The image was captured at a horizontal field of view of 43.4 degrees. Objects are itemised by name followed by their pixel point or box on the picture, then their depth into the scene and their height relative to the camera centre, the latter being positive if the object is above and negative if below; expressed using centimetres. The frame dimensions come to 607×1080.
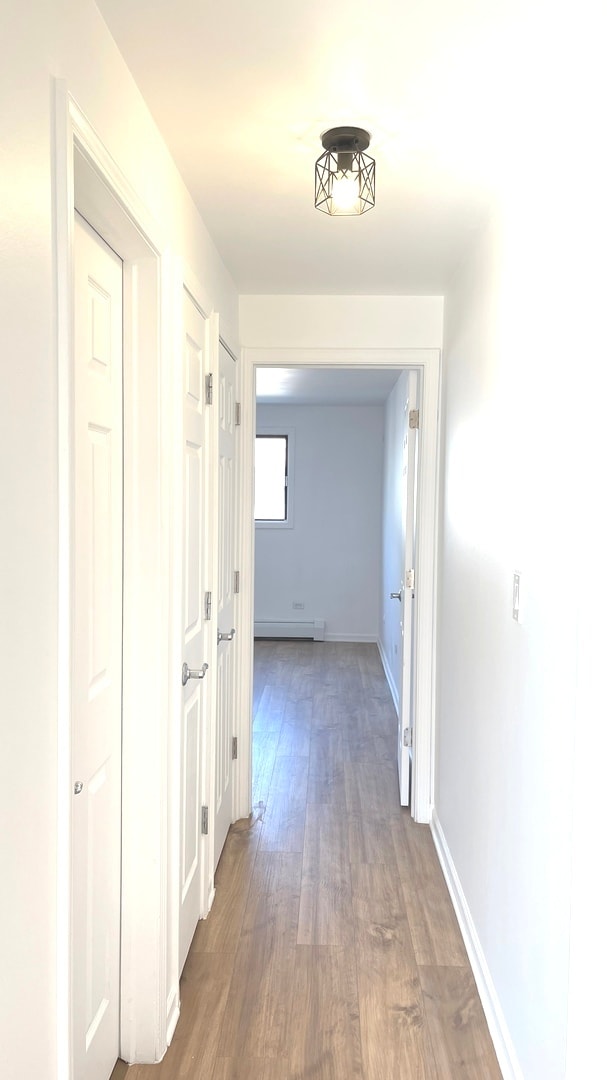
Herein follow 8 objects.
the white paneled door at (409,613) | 341 -46
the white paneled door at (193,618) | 222 -34
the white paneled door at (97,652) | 158 -33
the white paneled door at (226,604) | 293 -39
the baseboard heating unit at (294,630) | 766 -123
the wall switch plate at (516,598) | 183 -21
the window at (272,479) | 770 +29
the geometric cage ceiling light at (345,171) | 180 +82
